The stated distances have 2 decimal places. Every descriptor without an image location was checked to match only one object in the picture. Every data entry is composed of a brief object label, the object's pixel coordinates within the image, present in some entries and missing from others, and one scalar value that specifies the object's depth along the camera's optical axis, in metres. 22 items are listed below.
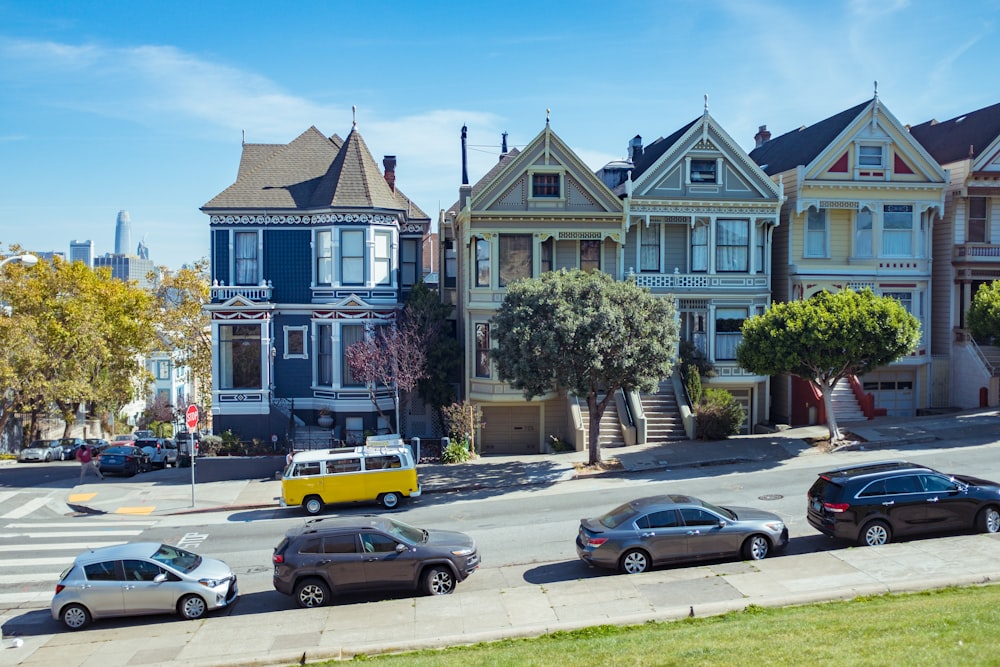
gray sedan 15.81
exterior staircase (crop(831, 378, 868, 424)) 32.00
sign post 26.00
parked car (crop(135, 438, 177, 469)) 34.78
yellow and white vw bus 23.05
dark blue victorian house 32.62
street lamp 18.45
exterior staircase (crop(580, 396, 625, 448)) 29.78
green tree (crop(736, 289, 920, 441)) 25.81
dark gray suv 15.30
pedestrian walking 29.40
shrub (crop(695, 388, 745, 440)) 29.20
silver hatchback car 15.05
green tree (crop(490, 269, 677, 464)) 24.88
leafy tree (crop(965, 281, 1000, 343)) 29.44
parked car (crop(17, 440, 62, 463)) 42.38
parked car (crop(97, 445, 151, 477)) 30.41
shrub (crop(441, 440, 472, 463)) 28.81
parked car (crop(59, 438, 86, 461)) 43.16
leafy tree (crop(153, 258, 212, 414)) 47.00
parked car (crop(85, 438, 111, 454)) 41.40
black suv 16.31
